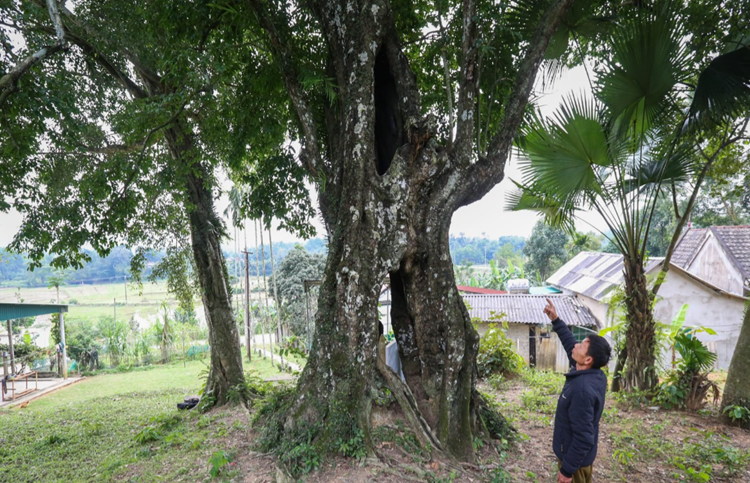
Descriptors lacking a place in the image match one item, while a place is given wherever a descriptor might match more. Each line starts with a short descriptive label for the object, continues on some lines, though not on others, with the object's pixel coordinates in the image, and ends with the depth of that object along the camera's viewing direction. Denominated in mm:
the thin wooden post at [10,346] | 13555
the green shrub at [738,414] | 5055
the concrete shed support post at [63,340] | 15721
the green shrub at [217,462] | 3678
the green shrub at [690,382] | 5637
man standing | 2947
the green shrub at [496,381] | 7387
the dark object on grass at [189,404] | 7426
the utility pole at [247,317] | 18859
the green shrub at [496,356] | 8062
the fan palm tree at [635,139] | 4750
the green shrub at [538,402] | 5961
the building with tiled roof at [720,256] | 14948
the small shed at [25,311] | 12688
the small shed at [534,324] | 12766
